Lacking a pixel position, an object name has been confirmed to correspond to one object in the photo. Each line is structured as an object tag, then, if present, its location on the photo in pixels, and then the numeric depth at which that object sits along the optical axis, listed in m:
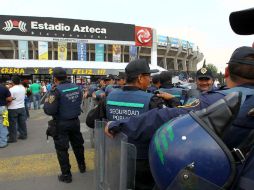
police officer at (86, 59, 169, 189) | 1.75
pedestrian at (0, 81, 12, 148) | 5.20
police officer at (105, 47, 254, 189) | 0.76
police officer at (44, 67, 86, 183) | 3.45
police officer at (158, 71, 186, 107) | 3.52
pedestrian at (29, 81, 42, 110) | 11.81
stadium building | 27.11
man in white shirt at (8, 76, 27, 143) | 5.66
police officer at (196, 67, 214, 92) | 3.55
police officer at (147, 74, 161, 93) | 4.01
